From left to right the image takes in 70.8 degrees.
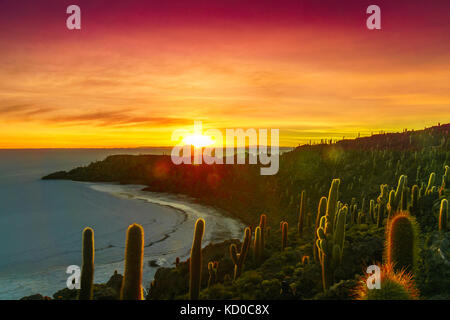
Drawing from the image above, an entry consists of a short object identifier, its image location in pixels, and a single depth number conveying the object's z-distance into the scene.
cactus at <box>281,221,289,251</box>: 16.19
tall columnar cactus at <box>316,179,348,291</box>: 9.52
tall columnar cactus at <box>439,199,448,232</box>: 11.68
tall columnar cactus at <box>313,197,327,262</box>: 14.17
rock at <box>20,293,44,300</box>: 11.64
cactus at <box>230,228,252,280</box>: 13.15
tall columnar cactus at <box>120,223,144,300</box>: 6.85
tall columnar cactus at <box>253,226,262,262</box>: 15.10
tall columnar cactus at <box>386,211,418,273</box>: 6.63
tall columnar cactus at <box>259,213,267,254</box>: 15.47
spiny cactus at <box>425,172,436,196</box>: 16.92
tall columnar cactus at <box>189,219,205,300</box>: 9.45
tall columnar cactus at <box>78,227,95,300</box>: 8.23
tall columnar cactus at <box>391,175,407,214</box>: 14.41
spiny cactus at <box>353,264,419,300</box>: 5.10
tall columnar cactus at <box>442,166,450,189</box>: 18.50
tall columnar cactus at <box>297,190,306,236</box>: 18.91
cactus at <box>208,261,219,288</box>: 13.21
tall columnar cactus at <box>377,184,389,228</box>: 15.60
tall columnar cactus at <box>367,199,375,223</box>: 17.27
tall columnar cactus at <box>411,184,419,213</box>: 14.84
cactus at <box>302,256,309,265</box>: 12.56
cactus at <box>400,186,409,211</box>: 14.74
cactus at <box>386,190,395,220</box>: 14.68
